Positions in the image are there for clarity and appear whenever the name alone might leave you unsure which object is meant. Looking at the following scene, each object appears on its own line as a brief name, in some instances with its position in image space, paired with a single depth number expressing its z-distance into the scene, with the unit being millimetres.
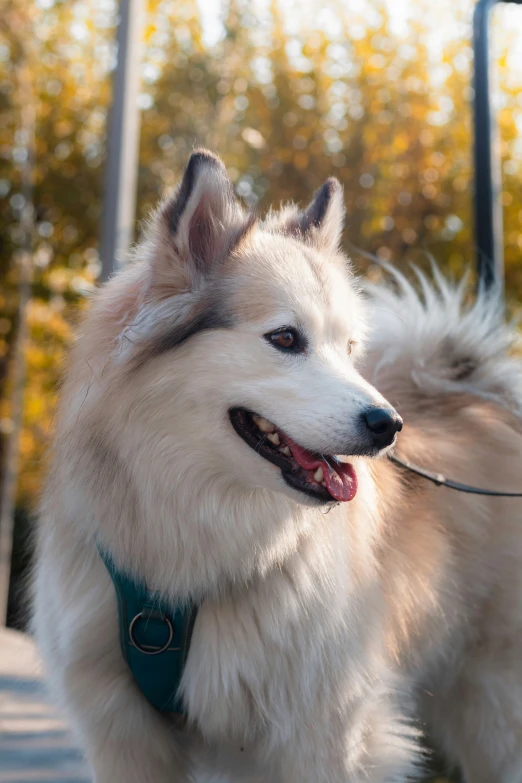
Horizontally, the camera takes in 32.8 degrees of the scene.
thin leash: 3232
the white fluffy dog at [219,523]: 2605
